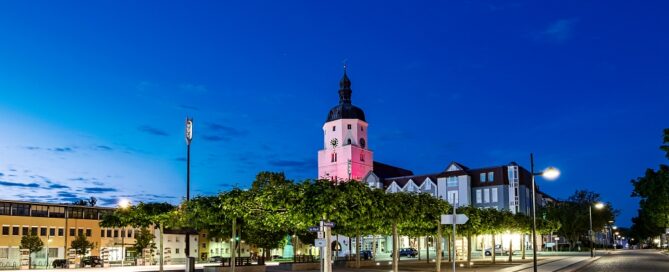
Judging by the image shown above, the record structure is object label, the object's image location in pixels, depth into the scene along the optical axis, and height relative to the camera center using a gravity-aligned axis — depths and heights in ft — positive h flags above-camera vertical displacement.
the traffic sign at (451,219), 86.08 +0.13
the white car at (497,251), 339.48 -16.77
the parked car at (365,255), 219.41 -11.89
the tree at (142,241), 276.41 -8.72
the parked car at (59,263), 222.69 -14.54
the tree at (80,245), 275.39 -10.29
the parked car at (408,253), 320.50 -15.92
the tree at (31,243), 252.21 -8.84
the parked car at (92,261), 217.25 -13.68
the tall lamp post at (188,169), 104.43 +7.96
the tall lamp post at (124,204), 124.47 +3.03
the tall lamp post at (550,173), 102.99 +7.34
